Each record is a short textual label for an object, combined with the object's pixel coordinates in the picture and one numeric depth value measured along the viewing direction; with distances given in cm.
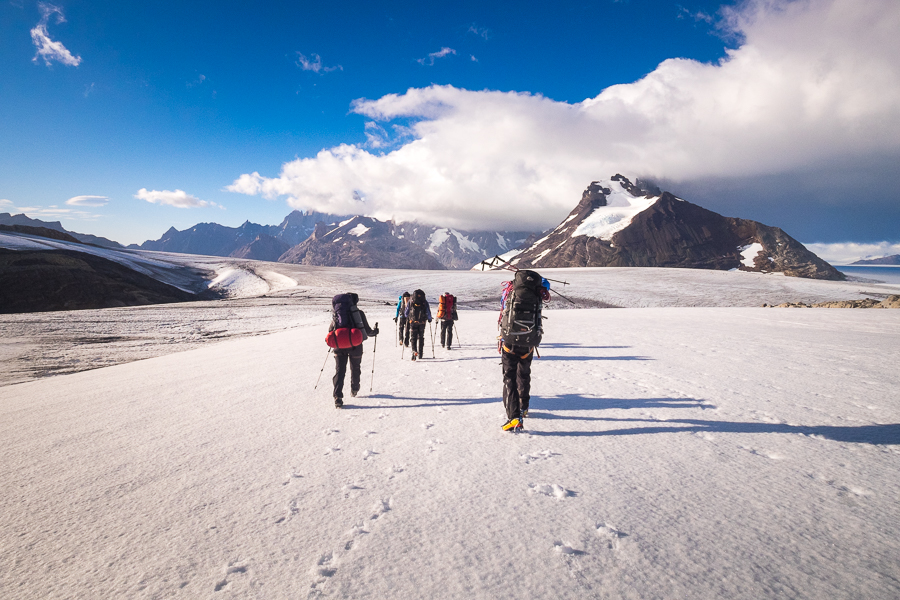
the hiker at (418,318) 1145
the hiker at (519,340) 588
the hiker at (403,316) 1300
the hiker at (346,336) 714
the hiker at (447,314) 1283
